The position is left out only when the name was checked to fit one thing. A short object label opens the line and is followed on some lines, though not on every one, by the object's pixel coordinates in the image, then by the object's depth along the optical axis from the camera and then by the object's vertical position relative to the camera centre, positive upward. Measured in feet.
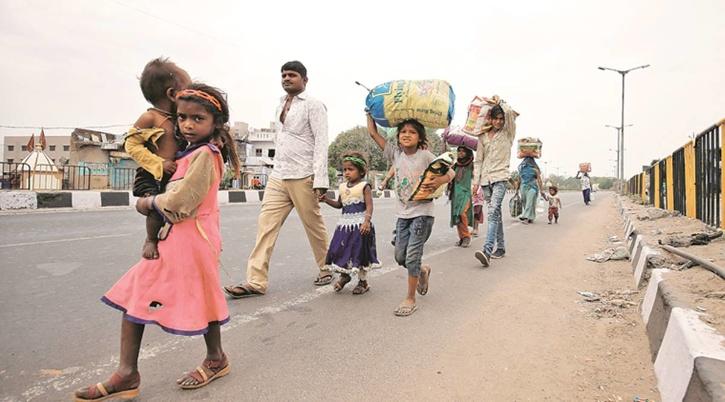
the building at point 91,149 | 130.82 +14.77
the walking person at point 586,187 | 71.97 +2.18
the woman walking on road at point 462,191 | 21.40 +0.45
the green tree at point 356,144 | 171.32 +20.89
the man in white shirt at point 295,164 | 12.99 +1.04
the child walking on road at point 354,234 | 13.24 -0.97
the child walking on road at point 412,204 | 11.93 -0.10
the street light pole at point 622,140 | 108.29 +14.96
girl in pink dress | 6.82 -1.03
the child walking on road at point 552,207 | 36.87 -0.53
